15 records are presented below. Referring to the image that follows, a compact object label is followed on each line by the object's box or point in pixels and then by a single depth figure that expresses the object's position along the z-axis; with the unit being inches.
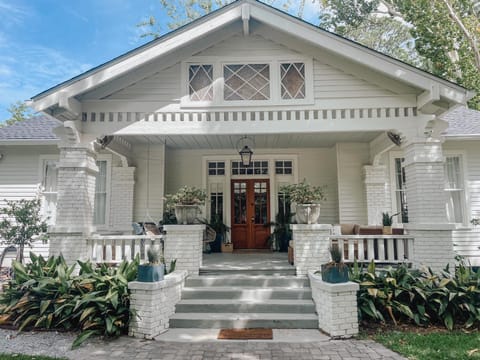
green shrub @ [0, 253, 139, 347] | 171.5
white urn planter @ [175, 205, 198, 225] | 228.0
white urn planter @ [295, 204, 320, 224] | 225.5
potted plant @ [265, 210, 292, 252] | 346.3
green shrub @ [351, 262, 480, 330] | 181.0
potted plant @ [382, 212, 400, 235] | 261.2
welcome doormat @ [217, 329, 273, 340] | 169.9
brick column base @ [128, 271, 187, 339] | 169.6
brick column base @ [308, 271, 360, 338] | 168.6
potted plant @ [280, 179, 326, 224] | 225.9
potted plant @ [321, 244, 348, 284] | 175.3
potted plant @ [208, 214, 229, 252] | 351.3
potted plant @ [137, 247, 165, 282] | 175.3
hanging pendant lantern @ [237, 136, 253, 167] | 309.1
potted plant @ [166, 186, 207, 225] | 228.4
